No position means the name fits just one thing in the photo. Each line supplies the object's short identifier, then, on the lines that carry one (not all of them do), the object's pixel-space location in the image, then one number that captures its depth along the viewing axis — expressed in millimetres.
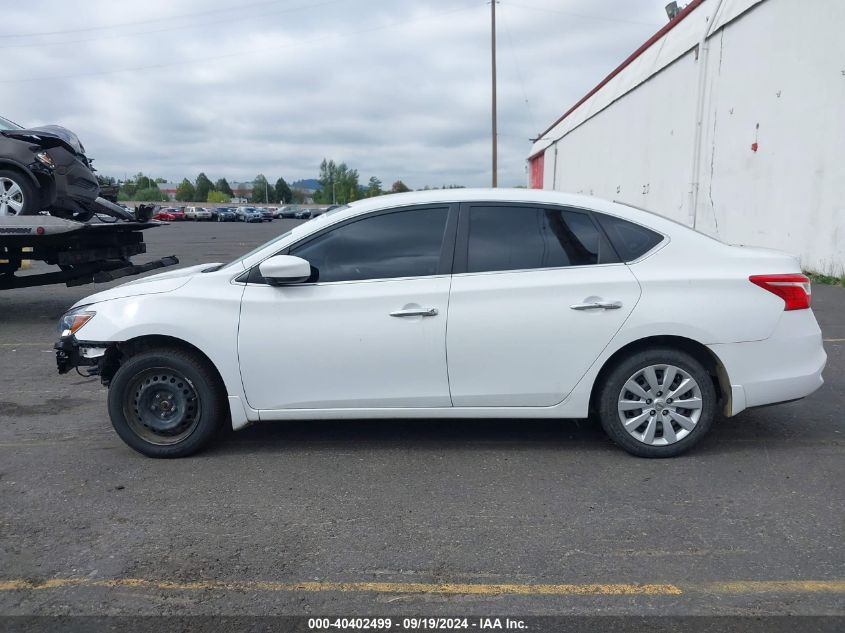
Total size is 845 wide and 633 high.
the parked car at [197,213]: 67562
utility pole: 37094
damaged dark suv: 9047
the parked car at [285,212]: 79250
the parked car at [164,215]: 62997
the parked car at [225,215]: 66312
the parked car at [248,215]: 66000
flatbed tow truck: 8945
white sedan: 4391
